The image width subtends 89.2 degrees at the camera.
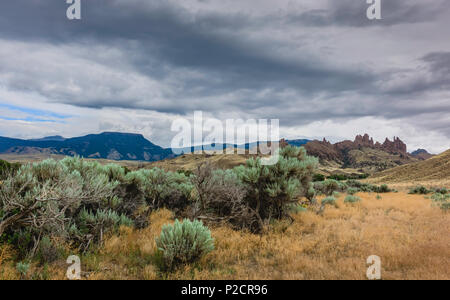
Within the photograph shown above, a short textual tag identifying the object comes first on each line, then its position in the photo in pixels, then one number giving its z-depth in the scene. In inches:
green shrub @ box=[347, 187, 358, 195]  861.1
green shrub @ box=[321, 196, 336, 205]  543.5
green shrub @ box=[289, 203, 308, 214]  385.0
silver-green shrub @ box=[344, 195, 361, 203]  605.6
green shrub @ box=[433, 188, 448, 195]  919.0
